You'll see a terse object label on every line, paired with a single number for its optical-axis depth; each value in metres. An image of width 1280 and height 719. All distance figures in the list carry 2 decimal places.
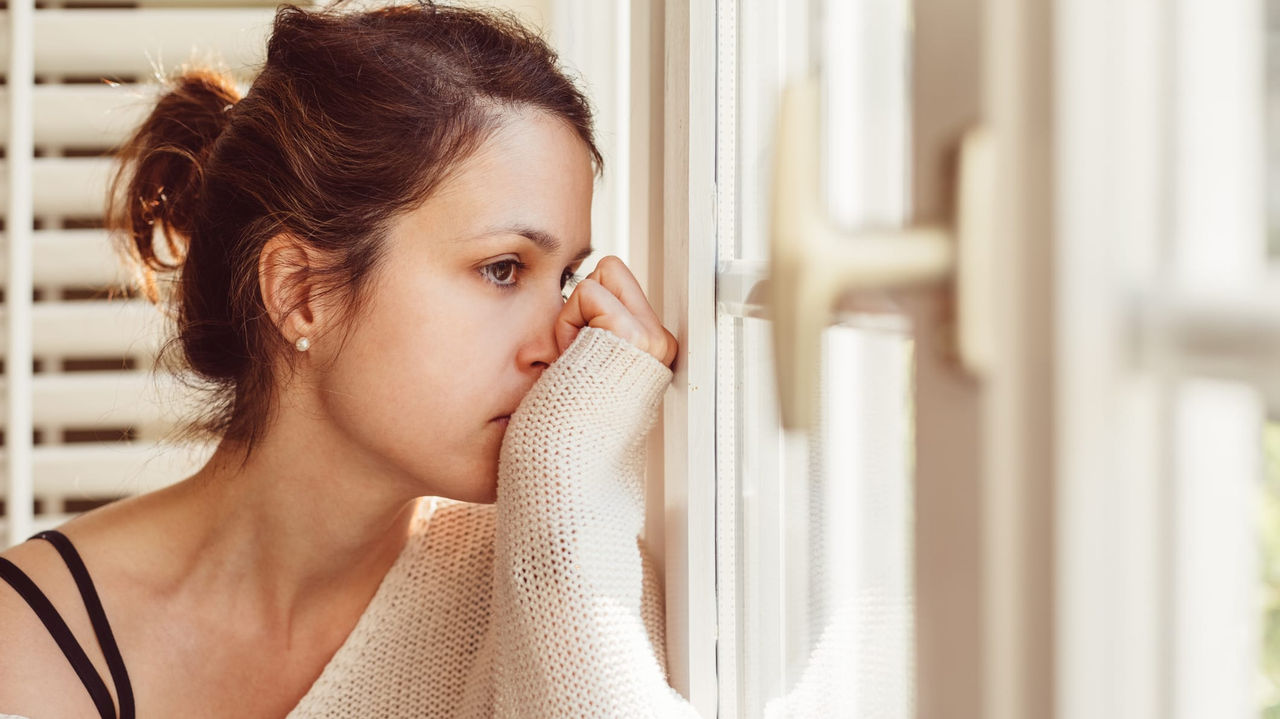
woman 1.54
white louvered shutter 1.90
